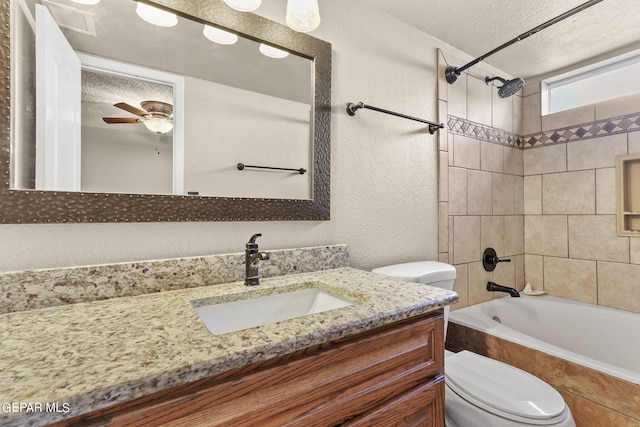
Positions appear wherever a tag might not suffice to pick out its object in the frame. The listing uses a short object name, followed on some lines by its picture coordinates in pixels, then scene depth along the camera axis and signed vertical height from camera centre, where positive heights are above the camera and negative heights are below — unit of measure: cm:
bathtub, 166 -68
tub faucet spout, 194 -50
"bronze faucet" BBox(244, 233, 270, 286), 102 -17
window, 195 +95
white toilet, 100 -66
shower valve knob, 203 -31
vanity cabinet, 50 -36
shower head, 176 +78
